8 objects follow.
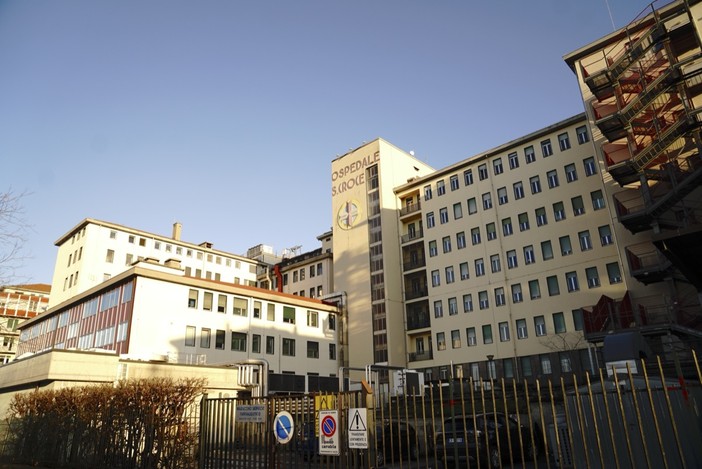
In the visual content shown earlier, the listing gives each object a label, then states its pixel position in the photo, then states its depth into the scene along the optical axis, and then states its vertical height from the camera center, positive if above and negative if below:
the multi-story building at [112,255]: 65.69 +21.56
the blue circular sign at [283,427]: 10.59 -0.35
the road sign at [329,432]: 9.45 -0.43
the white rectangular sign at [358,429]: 8.82 -0.37
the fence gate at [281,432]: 9.30 -0.45
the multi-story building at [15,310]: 81.94 +17.07
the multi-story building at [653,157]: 29.34 +14.12
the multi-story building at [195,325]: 40.66 +7.63
